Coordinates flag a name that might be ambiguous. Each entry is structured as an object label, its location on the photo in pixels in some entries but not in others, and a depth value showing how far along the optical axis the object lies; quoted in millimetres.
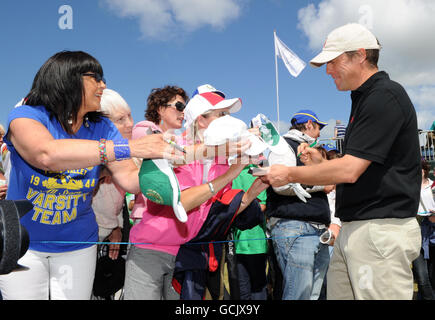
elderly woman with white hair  2844
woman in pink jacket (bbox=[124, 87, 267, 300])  2166
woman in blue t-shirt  1750
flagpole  3678
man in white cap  2029
